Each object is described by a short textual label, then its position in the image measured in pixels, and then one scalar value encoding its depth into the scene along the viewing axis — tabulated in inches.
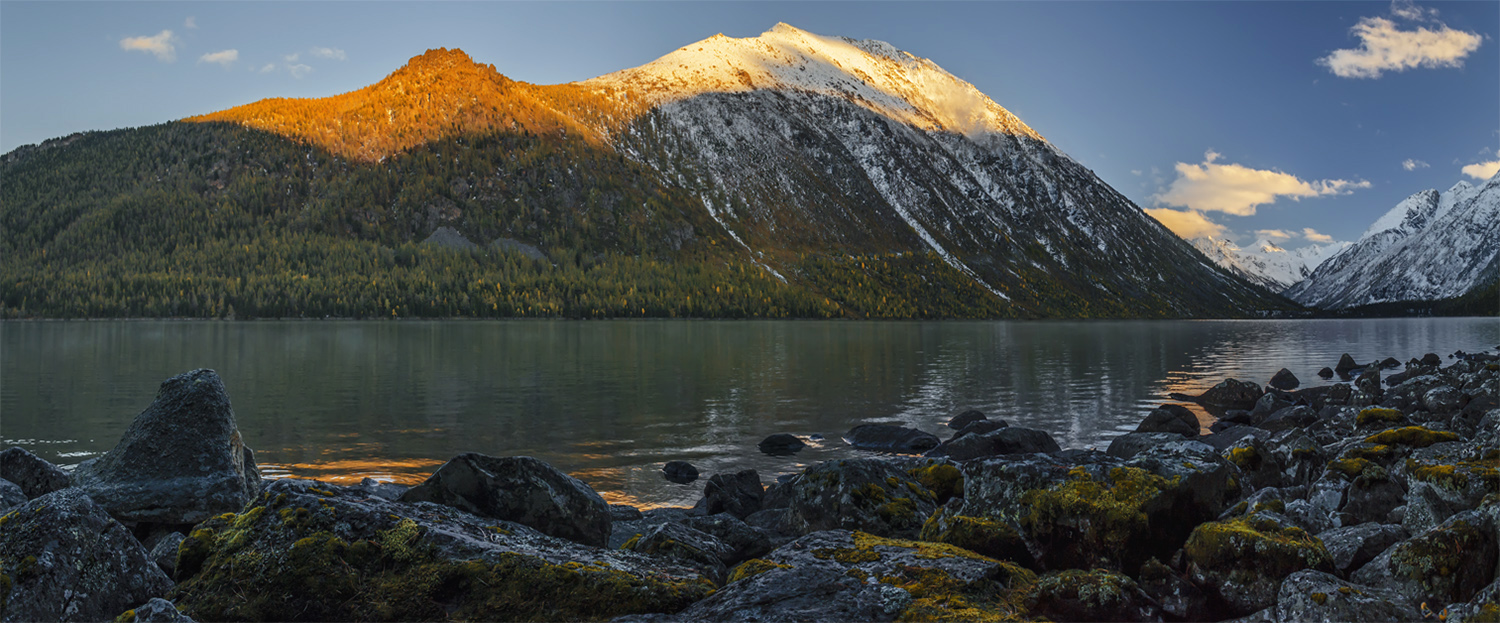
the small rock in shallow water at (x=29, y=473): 520.4
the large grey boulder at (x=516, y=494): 436.8
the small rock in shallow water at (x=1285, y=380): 2067.9
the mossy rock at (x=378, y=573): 321.7
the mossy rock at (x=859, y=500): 538.6
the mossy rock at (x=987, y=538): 396.2
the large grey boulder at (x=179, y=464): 456.4
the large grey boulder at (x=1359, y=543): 354.3
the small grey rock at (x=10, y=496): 427.5
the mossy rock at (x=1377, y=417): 698.2
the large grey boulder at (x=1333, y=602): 279.0
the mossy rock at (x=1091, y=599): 317.4
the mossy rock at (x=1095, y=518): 385.4
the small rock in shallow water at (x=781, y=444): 1208.2
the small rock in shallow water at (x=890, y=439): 1210.0
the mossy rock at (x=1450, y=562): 297.9
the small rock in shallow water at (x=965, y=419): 1430.9
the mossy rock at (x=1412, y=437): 534.9
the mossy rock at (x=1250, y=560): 332.5
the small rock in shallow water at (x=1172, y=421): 1243.2
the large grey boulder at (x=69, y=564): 293.1
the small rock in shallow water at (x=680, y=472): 1008.9
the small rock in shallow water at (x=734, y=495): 756.6
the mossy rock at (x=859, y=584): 313.1
